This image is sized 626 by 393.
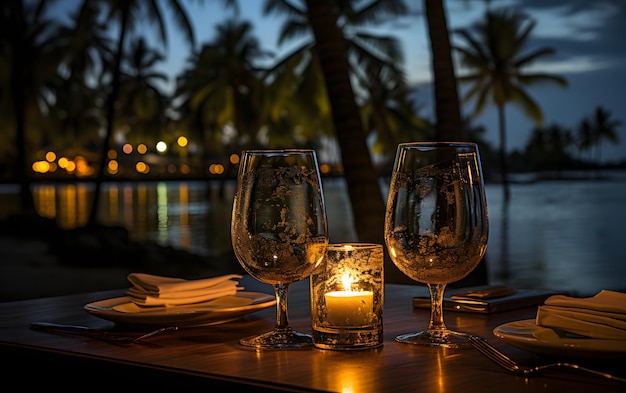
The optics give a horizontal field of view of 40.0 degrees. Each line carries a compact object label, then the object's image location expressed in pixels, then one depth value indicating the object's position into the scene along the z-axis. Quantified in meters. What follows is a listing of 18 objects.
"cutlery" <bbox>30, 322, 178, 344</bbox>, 1.38
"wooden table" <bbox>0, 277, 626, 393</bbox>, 1.05
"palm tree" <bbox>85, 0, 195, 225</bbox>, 15.09
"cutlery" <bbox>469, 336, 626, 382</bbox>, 1.04
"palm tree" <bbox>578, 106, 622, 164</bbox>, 54.78
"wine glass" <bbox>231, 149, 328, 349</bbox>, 1.26
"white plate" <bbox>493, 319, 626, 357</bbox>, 1.08
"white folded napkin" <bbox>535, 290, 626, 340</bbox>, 1.14
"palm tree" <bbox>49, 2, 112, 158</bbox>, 24.51
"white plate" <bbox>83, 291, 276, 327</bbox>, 1.46
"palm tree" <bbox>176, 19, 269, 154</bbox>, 30.30
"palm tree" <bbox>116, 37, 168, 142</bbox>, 36.19
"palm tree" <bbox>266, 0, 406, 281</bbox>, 5.43
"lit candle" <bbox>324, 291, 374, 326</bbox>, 1.25
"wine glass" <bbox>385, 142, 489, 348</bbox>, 1.22
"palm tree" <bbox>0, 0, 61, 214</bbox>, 18.05
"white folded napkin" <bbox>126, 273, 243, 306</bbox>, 1.52
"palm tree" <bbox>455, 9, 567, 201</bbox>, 31.61
